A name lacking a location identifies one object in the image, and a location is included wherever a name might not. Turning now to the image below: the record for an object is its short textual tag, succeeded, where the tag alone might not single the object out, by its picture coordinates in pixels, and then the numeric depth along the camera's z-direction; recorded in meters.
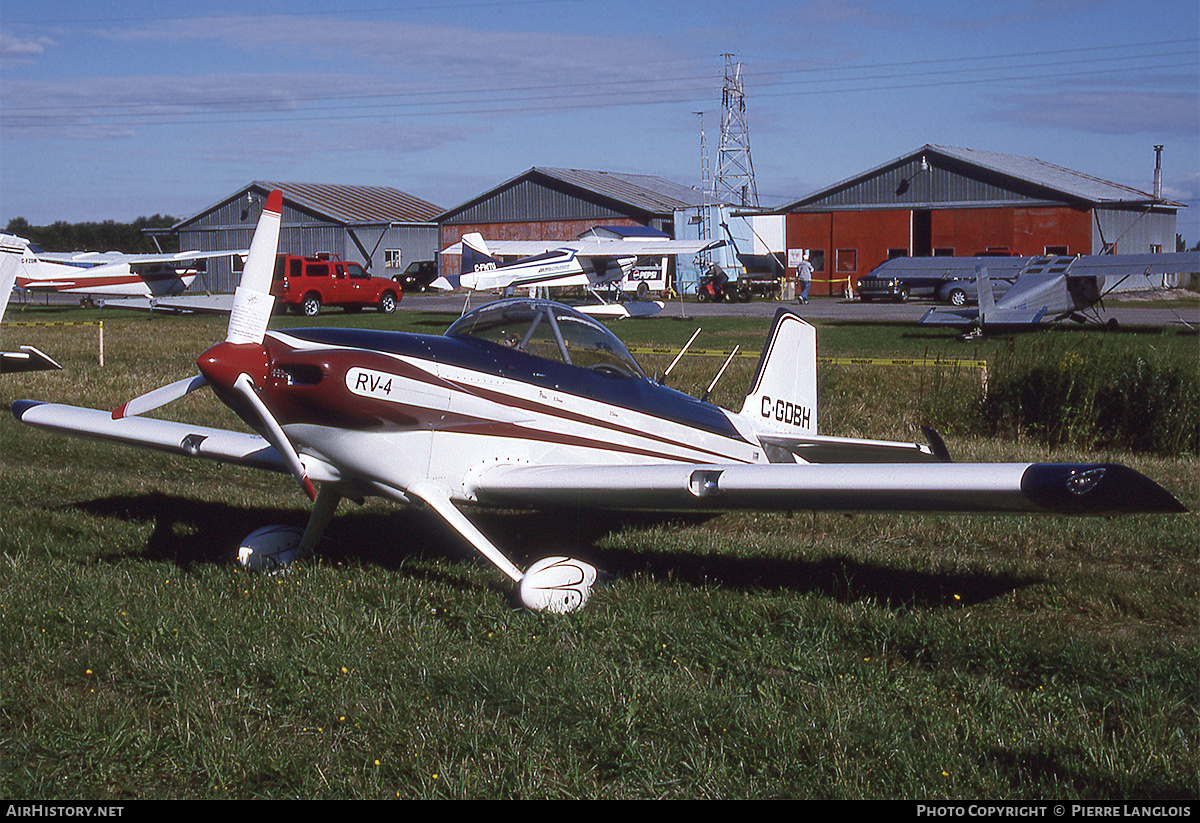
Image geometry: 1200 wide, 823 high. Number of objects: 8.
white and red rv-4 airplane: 4.91
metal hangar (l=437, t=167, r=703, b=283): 49.75
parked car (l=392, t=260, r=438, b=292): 51.56
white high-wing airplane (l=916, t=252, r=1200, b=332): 23.20
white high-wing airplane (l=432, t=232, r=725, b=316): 29.88
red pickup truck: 34.38
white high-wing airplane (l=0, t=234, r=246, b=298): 35.53
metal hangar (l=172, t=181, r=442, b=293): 56.19
